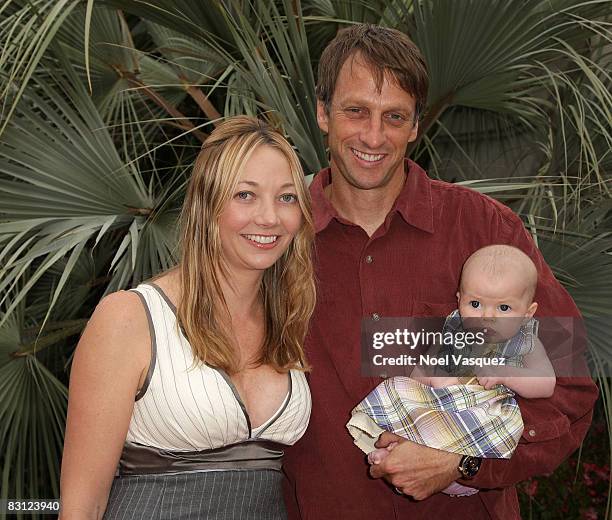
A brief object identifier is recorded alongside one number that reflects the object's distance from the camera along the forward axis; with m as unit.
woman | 1.99
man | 2.30
